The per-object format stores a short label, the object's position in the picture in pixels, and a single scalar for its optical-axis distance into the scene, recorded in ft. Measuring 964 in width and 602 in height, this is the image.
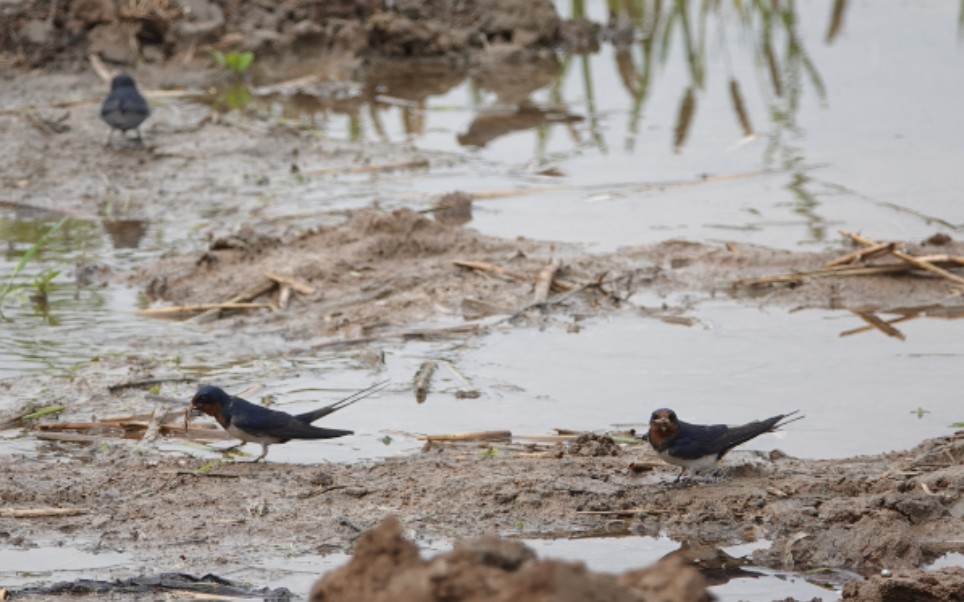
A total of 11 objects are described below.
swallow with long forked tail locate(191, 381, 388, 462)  41.32
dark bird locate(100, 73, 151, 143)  75.31
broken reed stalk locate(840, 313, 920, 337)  53.01
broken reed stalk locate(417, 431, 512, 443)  43.01
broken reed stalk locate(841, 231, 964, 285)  55.52
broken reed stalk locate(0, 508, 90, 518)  37.42
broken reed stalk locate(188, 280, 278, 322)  56.59
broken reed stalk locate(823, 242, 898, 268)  56.80
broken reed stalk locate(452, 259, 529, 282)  57.52
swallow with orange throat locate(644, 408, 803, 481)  38.68
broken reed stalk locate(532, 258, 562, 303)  55.47
